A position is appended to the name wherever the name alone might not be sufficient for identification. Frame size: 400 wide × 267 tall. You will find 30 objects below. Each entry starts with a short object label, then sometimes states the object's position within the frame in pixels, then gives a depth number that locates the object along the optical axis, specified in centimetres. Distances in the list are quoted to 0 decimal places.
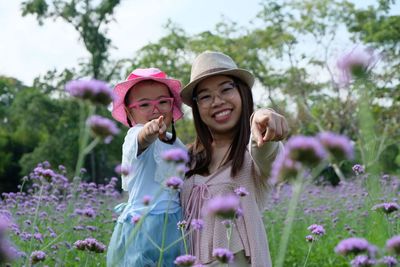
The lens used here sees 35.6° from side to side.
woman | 271
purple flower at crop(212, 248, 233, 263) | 187
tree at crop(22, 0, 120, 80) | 2189
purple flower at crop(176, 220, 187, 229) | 247
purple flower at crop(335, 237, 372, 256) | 164
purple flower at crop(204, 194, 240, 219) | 179
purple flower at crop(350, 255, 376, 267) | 159
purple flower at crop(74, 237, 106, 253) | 239
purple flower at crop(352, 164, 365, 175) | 298
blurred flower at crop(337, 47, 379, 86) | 192
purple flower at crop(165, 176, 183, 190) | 211
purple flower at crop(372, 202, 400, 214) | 242
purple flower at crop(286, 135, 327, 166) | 149
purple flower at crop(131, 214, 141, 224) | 244
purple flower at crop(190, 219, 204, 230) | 242
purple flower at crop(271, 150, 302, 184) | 154
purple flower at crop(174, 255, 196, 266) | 189
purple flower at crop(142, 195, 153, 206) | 194
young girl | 267
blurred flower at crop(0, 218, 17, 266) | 129
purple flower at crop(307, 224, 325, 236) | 263
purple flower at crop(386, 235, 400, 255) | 163
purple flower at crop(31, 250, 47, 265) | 225
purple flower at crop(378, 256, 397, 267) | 178
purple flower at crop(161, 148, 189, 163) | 192
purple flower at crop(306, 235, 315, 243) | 275
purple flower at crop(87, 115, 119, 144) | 169
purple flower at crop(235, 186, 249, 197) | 239
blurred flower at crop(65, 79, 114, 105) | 168
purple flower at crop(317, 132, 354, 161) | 152
